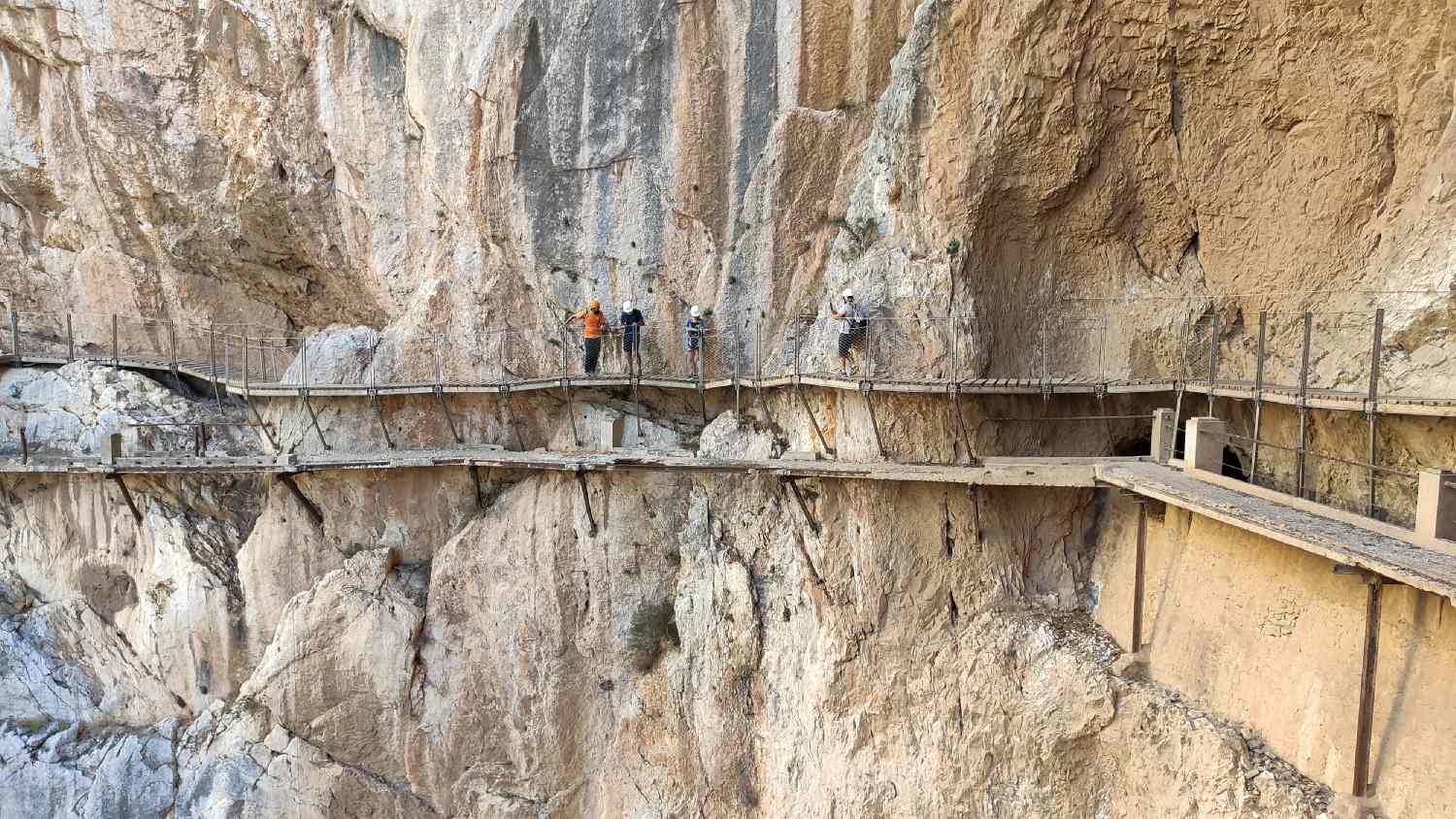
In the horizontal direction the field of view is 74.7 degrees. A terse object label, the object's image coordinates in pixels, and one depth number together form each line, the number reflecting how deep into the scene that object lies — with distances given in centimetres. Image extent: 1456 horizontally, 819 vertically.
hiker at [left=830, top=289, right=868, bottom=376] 1377
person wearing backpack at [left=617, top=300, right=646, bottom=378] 1612
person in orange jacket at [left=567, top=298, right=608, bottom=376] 1630
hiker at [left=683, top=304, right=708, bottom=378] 1572
